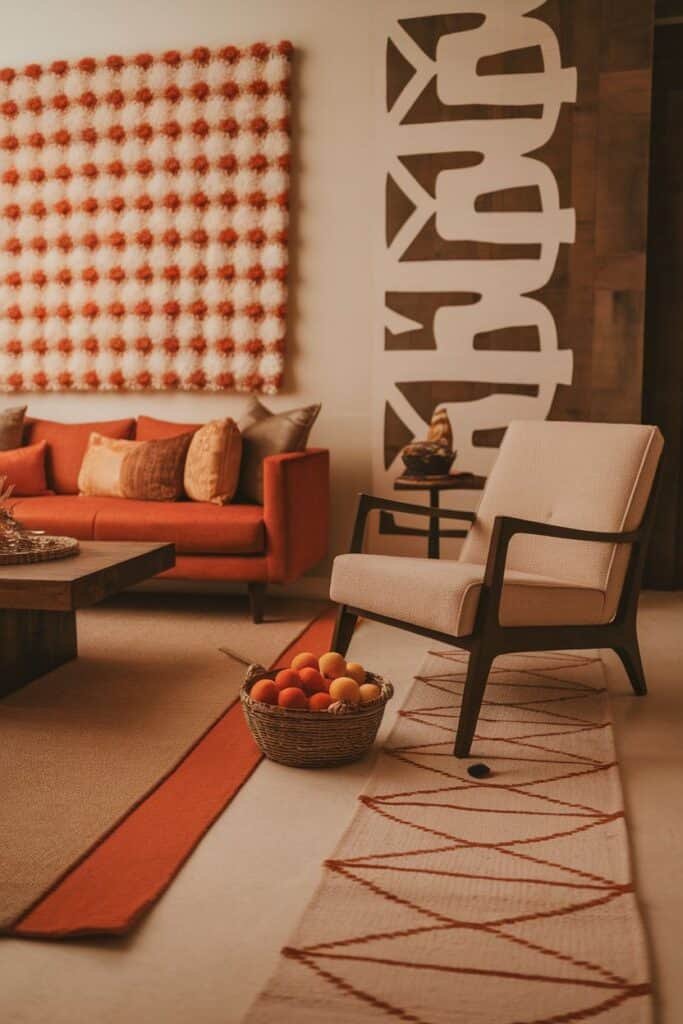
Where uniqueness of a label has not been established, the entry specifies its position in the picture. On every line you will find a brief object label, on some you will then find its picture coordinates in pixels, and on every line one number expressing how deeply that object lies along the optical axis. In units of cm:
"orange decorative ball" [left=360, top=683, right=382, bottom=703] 255
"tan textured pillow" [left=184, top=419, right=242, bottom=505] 434
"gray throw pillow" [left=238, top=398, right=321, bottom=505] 440
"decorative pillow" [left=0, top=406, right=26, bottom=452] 480
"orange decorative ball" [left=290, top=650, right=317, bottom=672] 265
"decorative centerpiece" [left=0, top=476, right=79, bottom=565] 314
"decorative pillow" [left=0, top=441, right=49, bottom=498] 466
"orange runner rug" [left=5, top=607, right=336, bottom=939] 175
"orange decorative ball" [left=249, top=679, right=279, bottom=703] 247
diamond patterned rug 153
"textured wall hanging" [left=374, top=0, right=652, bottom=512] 445
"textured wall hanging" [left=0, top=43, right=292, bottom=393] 480
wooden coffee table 288
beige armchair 267
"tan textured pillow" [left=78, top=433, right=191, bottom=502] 441
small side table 391
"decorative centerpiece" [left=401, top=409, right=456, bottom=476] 403
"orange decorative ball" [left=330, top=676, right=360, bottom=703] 247
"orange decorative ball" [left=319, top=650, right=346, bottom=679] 263
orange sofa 406
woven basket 244
